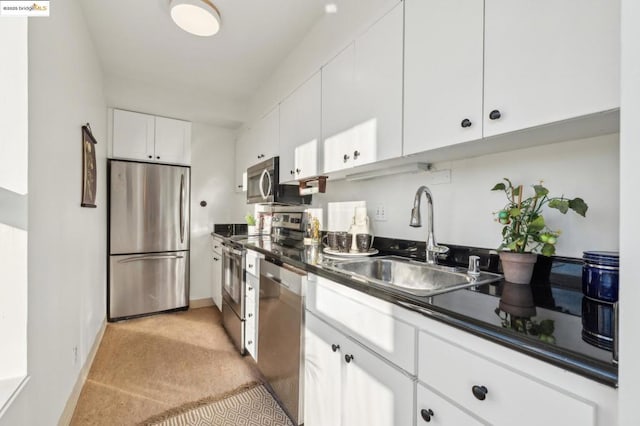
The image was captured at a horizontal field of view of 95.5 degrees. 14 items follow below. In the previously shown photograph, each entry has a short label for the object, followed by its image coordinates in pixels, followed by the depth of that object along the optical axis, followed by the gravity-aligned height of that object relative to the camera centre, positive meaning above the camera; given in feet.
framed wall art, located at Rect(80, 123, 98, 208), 6.70 +1.01
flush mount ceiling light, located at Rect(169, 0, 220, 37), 6.01 +4.21
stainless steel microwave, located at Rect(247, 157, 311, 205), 8.57 +0.71
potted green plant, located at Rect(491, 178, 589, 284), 3.48 -0.24
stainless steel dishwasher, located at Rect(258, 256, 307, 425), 4.97 -2.32
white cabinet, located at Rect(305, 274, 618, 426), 1.96 -1.46
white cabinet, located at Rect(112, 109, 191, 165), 10.54 +2.76
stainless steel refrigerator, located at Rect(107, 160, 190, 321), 10.37 -1.04
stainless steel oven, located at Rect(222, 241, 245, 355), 7.77 -2.34
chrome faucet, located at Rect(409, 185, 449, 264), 4.66 -0.45
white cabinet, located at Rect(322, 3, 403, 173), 4.60 +2.08
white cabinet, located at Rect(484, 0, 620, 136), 2.55 +1.52
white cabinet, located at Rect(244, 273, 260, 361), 6.89 -2.60
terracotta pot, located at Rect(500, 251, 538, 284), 3.63 -0.64
